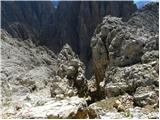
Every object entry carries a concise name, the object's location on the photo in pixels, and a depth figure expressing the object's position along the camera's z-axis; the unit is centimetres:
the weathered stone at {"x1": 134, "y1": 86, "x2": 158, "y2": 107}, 678
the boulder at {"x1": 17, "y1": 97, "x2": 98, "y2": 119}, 475
